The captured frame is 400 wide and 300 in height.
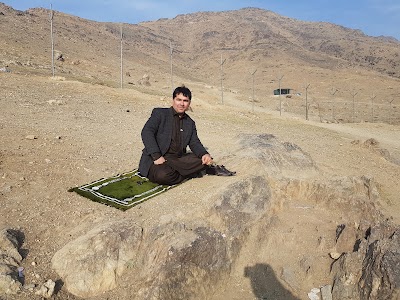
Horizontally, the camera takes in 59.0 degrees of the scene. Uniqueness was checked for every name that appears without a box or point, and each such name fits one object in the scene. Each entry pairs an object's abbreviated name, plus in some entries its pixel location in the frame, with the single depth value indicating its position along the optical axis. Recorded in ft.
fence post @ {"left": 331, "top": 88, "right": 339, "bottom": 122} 111.10
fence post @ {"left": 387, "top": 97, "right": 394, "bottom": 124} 112.94
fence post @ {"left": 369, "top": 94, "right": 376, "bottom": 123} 117.39
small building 165.99
